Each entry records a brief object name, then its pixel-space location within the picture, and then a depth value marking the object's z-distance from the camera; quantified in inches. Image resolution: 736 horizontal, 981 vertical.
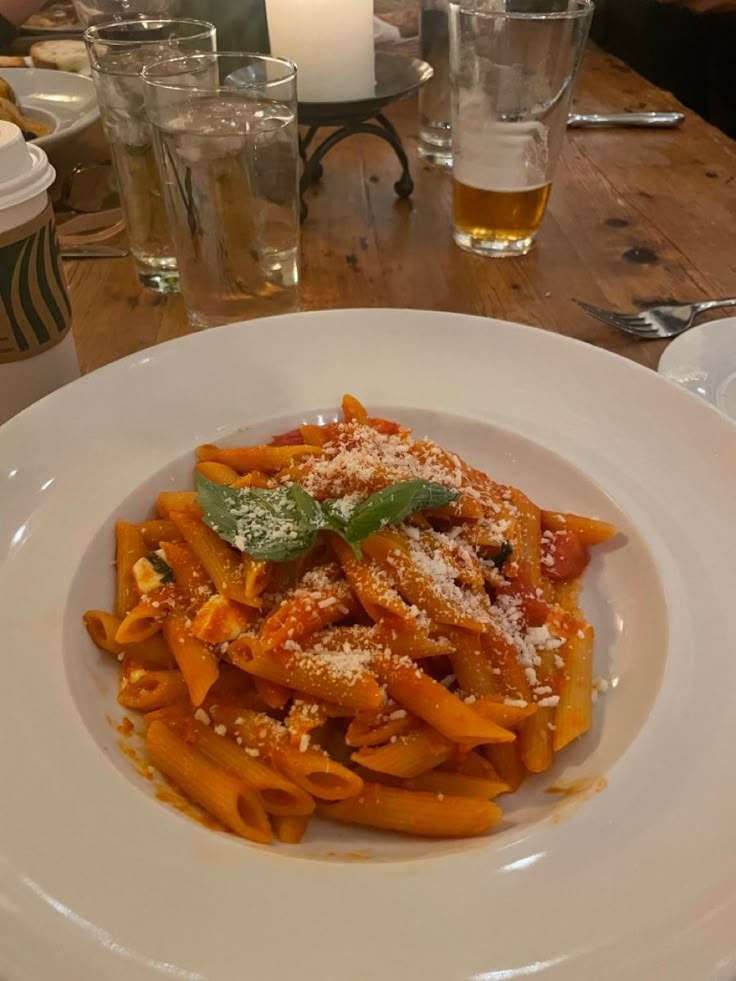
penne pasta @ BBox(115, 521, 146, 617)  12.1
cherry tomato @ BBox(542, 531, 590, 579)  13.2
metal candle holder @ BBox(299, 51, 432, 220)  20.8
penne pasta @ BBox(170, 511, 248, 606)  11.4
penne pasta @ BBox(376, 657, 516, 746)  9.9
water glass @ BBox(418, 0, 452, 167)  24.7
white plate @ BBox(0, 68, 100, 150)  24.8
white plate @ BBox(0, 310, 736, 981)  7.2
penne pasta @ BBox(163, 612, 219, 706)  10.5
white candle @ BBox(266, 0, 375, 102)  20.9
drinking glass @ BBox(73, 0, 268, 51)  22.9
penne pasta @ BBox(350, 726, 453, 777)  10.1
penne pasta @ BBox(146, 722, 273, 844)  9.5
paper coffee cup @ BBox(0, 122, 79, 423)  12.3
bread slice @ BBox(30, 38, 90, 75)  29.7
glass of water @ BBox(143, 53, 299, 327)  16.7
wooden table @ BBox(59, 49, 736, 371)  19.1
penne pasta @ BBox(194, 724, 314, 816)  9.8
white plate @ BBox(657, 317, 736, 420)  15.6
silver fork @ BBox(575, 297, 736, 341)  18.3
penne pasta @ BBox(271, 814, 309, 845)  9.8
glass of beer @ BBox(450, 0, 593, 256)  19.0
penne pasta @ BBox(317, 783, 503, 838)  9.6
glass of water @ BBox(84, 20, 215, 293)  18.0
